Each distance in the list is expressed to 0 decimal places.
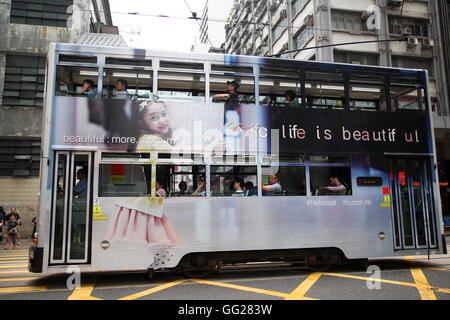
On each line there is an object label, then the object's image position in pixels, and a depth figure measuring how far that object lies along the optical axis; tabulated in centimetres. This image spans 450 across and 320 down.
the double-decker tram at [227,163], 607
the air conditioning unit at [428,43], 2034
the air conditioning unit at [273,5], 2638
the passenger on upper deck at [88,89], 632
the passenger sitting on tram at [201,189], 645
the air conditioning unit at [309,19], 2031
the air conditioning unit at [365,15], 2012
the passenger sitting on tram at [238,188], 660
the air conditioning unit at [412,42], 1983
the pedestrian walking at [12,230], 1288
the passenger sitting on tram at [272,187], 669
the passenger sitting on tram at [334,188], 701
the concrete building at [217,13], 6911
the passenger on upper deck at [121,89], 645
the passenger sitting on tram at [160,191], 625
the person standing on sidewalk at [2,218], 1410
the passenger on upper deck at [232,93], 686
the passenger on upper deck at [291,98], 710
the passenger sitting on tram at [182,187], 643
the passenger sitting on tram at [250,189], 664
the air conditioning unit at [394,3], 2033
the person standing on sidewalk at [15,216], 1312
